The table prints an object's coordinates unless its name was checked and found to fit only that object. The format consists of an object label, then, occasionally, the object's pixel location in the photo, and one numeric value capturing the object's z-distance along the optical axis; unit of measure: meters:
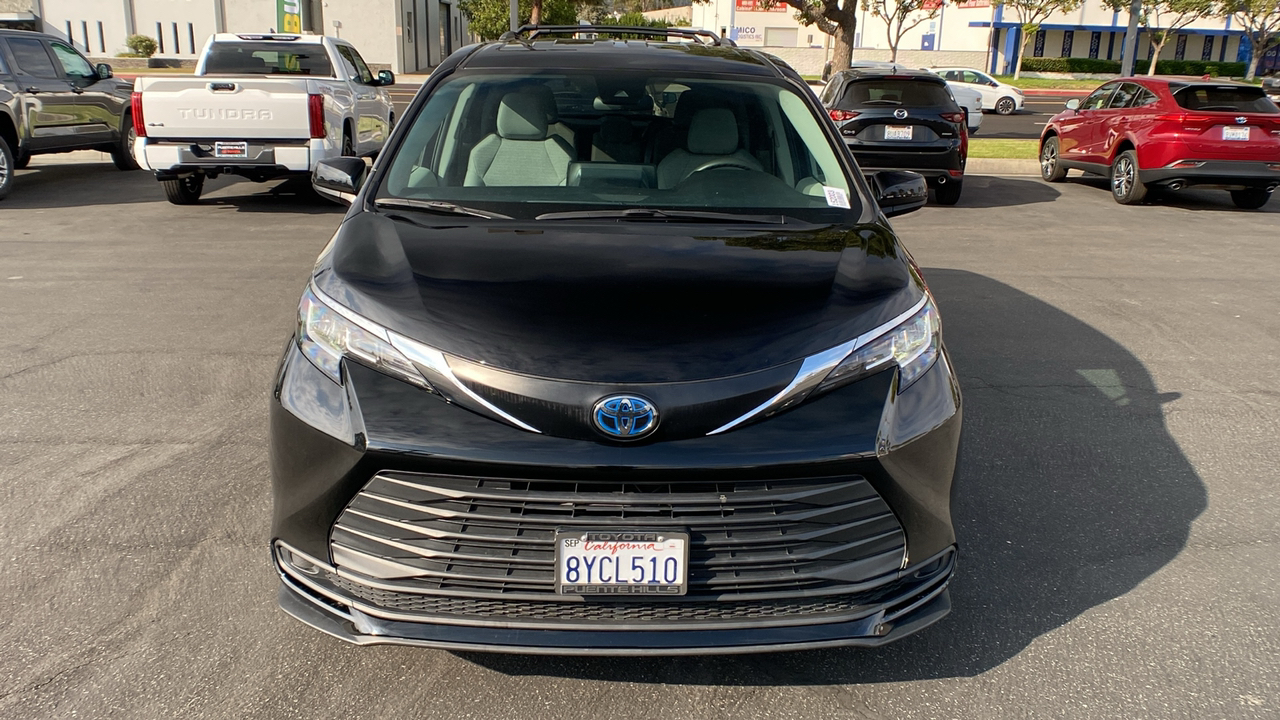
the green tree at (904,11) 45.66
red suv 11.98
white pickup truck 10.27
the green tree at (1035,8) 54.09
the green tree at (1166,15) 48.22
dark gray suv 11.58
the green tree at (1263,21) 39.00
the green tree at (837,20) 19.42
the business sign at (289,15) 20.45
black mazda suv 12.11
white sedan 30.61
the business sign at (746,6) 74.14
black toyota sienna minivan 2.39
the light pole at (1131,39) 17.89
